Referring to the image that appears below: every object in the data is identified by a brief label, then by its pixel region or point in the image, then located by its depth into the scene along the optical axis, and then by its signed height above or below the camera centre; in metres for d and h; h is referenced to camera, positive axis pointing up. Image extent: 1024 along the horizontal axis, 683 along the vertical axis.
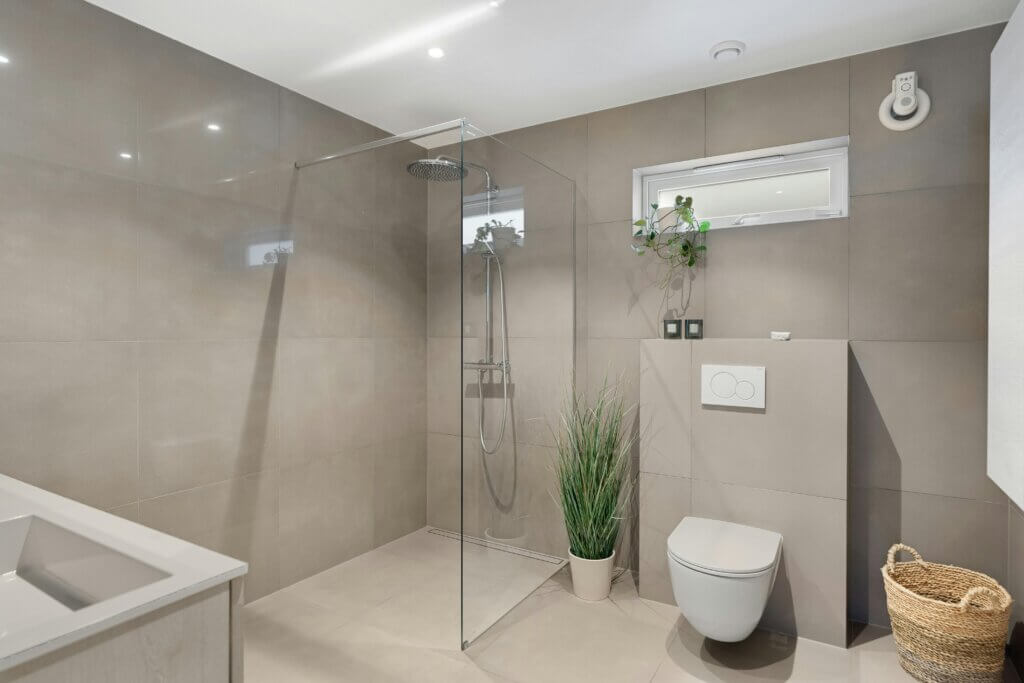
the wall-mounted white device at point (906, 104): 2.29 +0.92
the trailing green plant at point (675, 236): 2.75 +0.48
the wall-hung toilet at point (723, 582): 1.97 -0.87
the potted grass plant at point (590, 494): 2.64 -0.74
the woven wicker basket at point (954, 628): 1.90 -1.01
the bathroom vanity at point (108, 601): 0.83 -0.46
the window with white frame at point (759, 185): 2.53 +0.71
